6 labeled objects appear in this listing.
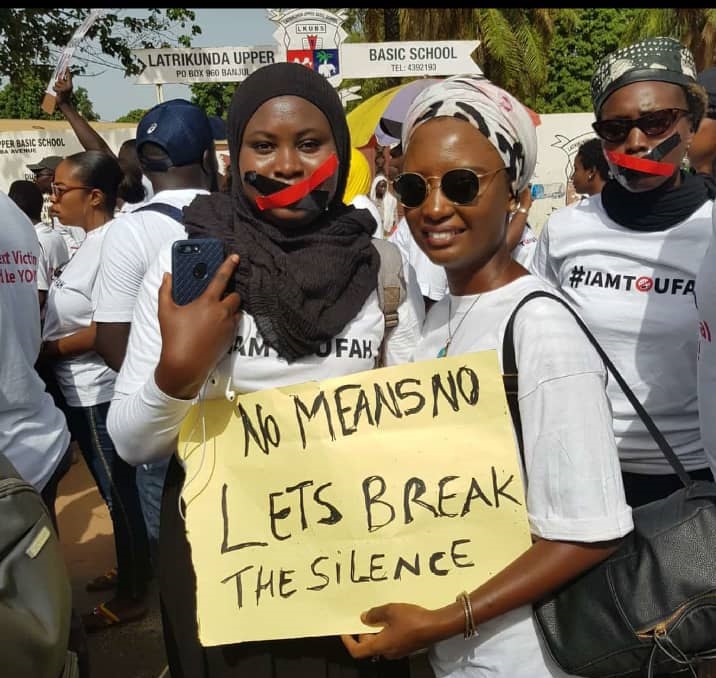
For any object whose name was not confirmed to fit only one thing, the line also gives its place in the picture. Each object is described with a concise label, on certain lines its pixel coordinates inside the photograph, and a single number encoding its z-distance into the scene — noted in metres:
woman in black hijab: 1.37
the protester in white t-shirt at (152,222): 2.60
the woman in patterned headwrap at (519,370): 1.19
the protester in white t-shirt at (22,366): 2.02
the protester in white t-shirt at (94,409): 3.27
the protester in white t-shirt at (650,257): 1.99
